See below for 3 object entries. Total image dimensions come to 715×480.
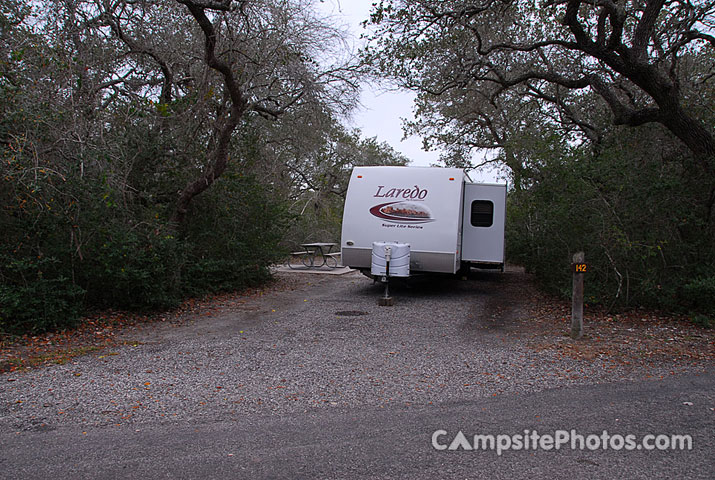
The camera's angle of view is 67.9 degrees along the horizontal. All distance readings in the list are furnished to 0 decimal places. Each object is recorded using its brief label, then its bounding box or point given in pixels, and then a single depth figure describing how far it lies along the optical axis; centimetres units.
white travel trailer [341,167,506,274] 1123
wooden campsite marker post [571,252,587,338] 742
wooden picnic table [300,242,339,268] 1797
